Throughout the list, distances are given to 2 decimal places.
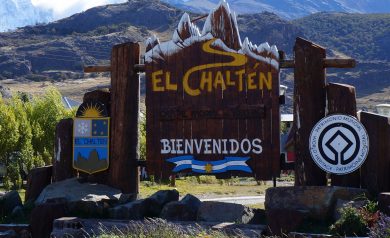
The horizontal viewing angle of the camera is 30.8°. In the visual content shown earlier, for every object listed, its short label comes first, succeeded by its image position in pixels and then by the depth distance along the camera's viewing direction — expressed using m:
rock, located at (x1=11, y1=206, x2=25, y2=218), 12.65
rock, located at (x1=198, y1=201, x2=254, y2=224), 11.39
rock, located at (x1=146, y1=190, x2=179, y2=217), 11.91
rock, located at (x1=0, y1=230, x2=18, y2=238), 11.77
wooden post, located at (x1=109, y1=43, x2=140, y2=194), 12.98
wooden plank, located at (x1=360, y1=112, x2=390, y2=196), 10.88
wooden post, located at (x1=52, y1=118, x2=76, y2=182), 13.43
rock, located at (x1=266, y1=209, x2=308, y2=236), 10.32
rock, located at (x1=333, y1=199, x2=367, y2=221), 10.10
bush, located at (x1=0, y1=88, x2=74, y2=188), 30.19
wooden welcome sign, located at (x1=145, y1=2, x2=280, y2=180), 12.30
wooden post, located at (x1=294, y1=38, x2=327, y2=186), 11.69
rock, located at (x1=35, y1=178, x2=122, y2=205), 12.19
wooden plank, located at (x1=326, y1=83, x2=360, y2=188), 11.25
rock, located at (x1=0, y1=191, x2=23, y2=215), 13.02
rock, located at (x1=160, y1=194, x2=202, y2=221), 11.45
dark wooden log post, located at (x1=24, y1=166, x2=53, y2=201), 13.59
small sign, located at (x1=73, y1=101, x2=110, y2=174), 13.16
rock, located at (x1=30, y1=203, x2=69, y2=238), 11.75
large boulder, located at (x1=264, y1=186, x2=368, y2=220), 10.48
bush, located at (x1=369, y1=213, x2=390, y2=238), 8.37
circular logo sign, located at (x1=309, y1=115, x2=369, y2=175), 11.01
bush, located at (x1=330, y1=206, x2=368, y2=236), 9.59
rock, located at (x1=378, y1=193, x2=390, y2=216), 9.83
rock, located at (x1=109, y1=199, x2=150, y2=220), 11.63
